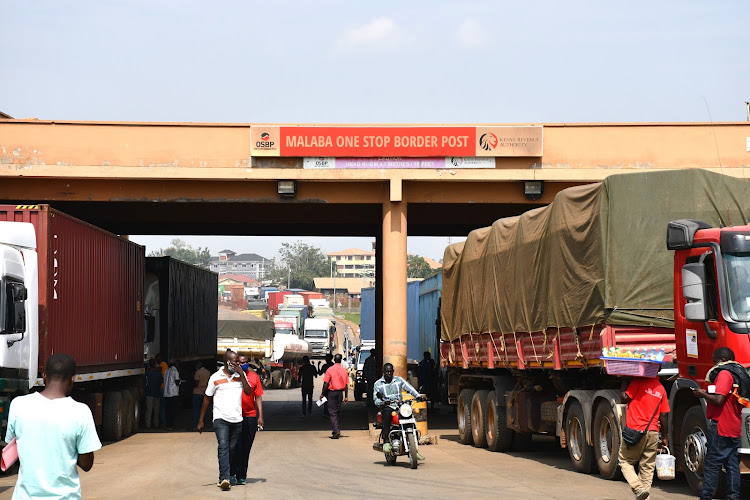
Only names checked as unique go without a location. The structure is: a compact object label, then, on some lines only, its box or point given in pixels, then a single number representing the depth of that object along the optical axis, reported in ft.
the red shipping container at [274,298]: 407.81
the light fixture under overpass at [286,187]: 76.07
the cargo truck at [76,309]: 49.93
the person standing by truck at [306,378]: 97.16
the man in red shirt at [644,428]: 35.81
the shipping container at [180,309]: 91.15
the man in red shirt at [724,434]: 33.01
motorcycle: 50.93
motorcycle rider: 52.85
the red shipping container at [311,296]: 421.18
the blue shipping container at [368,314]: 158.40
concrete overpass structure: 74.49
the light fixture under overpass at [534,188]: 76.38
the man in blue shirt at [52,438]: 19.58
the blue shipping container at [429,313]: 98.32
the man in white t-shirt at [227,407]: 42.01
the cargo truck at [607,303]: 37.68
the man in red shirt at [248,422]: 43.75
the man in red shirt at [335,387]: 70.64
